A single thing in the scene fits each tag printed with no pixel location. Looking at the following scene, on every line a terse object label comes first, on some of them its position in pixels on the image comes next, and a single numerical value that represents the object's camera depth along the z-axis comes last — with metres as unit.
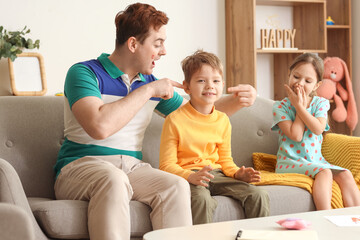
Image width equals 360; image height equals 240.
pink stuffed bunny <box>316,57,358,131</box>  4.29
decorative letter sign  4.19
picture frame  3.49
